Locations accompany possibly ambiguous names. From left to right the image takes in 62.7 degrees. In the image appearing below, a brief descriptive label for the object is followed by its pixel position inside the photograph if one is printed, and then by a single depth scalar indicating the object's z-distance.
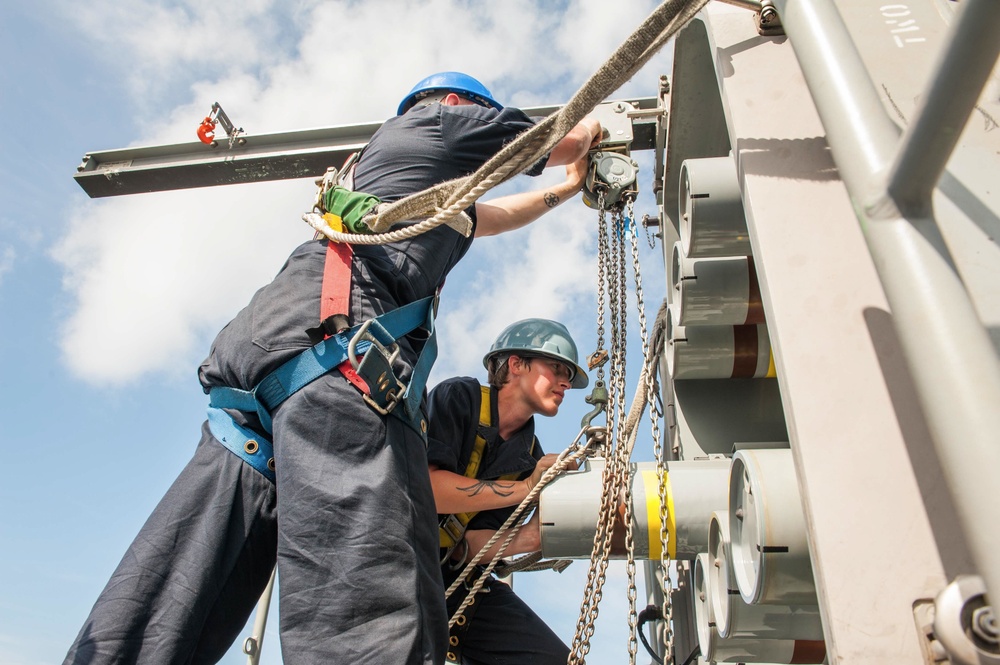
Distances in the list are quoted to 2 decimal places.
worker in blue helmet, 1.81
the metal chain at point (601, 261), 3.10
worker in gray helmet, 3.17
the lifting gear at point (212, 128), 4.59
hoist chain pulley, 2.47
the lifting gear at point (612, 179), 3.25
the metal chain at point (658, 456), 2.35
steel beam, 4.62
